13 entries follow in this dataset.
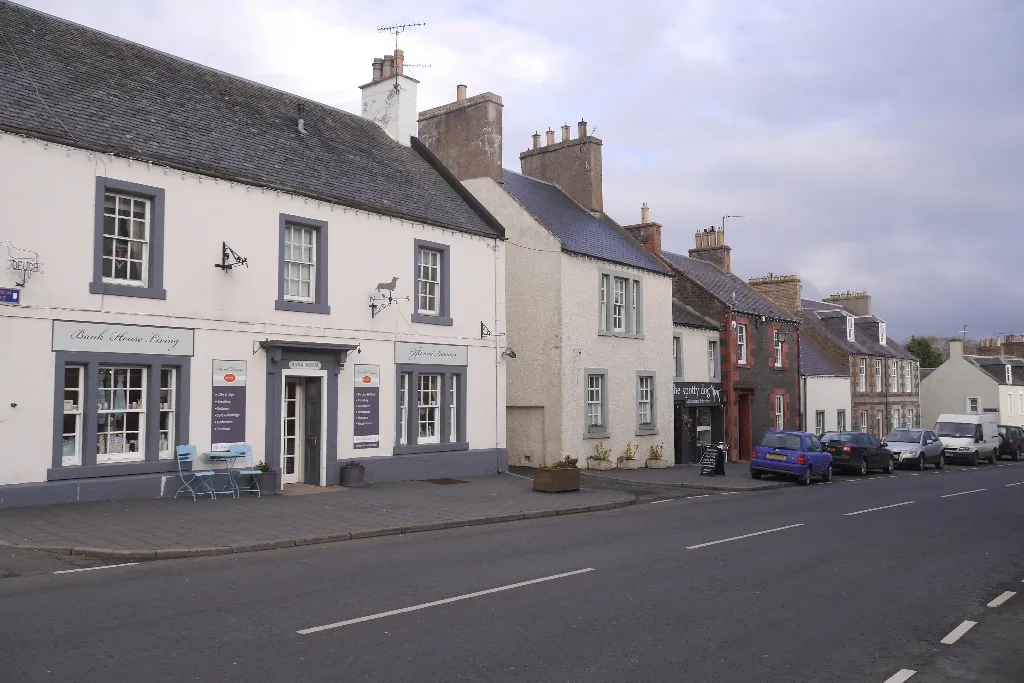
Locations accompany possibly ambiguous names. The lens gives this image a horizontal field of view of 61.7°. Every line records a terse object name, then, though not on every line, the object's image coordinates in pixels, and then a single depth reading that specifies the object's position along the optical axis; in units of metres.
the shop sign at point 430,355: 20.91
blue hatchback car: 26.22
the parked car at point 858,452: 30.27
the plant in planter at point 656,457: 29.67
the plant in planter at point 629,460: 27.98
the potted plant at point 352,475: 19.08
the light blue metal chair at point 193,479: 16.19
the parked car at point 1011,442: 44.88
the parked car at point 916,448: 34.84
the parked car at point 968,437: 39.97
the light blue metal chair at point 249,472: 17.06
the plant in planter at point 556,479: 19.97
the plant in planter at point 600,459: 26.78
